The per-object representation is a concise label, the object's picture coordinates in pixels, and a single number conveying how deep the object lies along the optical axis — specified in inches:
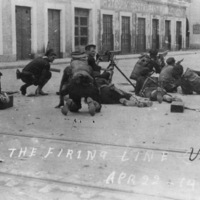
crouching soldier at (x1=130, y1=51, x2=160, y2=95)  426.9
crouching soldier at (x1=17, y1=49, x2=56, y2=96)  426.6
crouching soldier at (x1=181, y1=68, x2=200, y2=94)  430.3
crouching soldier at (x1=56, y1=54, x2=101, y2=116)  312.2
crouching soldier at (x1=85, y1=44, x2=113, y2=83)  345.7
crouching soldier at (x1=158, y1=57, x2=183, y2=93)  433.1
